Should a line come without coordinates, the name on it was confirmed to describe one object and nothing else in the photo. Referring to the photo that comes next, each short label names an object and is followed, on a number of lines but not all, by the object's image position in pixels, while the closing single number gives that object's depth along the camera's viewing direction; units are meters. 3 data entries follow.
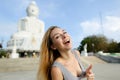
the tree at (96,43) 21.30
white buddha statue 18.19
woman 0.69
